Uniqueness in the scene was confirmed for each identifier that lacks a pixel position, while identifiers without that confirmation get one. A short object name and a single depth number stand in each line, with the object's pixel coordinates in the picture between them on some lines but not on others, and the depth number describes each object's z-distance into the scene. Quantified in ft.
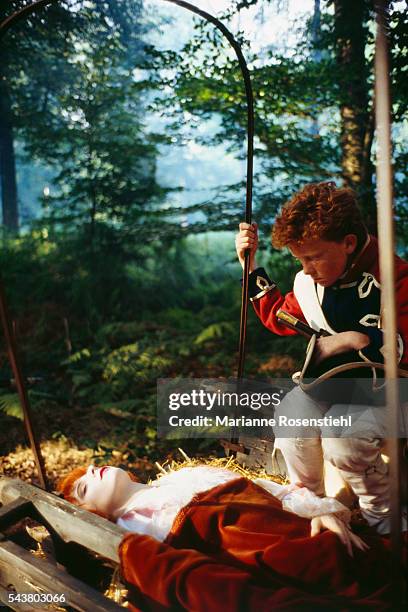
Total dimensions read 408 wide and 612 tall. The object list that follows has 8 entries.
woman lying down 5.39
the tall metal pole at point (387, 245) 3.83
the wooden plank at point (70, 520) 6.17
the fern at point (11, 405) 13.37
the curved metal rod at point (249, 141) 7.34
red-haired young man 6.59
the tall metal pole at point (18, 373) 7.13
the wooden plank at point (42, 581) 5.54
